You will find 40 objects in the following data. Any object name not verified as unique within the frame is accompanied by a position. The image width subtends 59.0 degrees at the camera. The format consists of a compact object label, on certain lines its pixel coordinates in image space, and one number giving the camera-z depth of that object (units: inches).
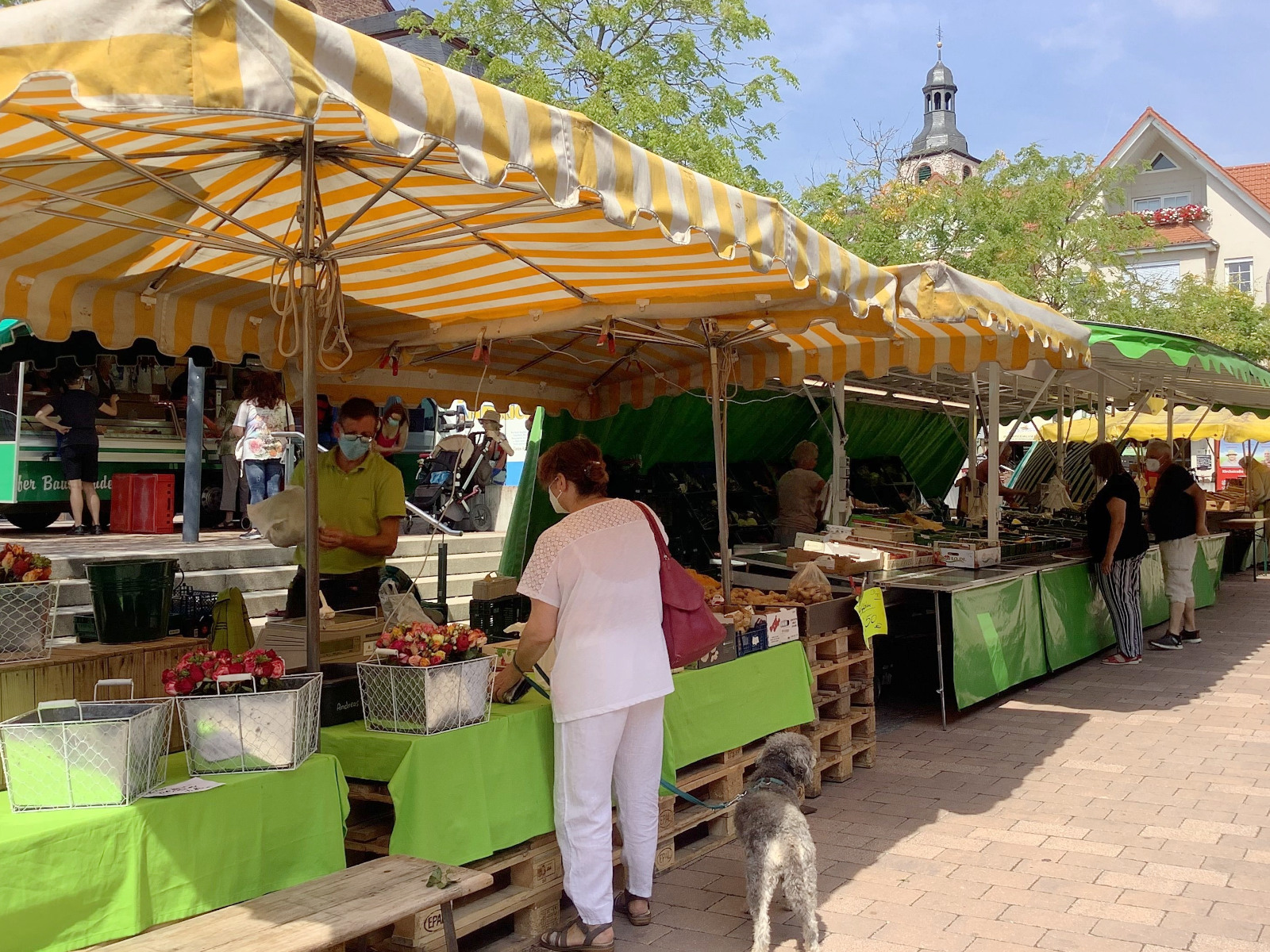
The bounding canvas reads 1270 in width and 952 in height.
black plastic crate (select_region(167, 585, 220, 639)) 175.3
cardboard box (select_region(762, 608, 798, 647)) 225.9
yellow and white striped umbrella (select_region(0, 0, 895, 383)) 86.6
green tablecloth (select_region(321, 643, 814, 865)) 139.2
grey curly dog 155.3
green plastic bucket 145.3
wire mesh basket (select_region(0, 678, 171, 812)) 109.8
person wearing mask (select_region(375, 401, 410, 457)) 285.0
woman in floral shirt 413.1
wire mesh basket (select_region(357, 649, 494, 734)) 142.6
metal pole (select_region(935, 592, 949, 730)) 289.4
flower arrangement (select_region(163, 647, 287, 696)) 123.8
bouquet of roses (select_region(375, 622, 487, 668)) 143.9
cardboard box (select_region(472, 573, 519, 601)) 242.4
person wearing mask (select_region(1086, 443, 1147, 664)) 381.1
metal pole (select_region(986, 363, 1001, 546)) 353.4
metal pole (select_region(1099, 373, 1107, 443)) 468.4
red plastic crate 458.3
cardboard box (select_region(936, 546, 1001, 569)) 342.6
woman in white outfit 154.8
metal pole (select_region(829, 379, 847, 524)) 425.7
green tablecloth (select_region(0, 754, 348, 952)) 104.2
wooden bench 105.7
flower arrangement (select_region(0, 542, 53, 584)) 140.6
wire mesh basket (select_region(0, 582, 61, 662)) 134.9
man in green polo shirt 200.2
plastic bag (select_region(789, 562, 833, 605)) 251.3
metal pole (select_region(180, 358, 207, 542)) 393.7
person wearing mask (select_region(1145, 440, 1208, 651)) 422.0
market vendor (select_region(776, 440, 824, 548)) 428.8
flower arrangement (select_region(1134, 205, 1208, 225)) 1599.4
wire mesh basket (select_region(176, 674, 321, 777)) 123.9
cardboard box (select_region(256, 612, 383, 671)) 159.2
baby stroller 504.1
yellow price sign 262.5
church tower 3774.6
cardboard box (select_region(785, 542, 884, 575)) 290.2
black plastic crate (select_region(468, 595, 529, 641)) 237.8
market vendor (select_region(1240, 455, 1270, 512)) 721.0
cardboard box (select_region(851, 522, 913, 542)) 359.6
